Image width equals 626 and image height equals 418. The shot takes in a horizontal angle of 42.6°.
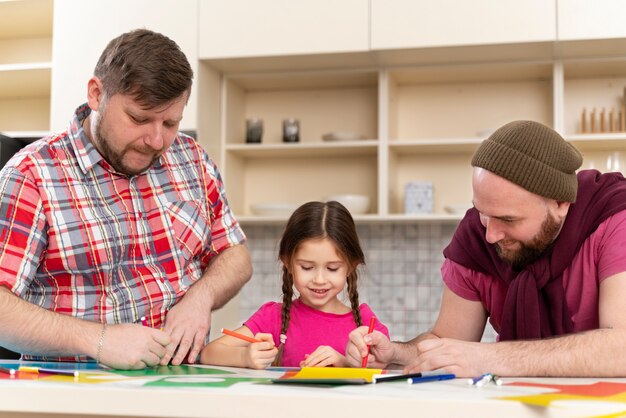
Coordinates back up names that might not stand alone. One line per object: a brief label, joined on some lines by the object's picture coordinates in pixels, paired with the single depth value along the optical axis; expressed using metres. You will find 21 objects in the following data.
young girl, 2.10
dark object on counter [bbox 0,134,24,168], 3.61
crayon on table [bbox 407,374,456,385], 1.32
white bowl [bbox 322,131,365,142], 3.80
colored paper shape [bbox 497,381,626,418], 1.10
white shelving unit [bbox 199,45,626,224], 3.62
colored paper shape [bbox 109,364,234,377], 1.50
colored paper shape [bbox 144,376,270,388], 1.28
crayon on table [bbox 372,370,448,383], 1.34
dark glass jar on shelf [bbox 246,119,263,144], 3.90
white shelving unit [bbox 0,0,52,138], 3.95
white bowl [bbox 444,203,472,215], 3.53
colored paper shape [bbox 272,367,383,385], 1.28
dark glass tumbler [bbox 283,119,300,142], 3.86
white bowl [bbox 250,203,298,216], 3.73
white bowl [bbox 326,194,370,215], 3.64
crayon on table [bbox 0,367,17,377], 1.45
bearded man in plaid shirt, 1.61
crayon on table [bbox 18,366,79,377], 1.42
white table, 1.08
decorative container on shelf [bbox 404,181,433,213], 3.64
